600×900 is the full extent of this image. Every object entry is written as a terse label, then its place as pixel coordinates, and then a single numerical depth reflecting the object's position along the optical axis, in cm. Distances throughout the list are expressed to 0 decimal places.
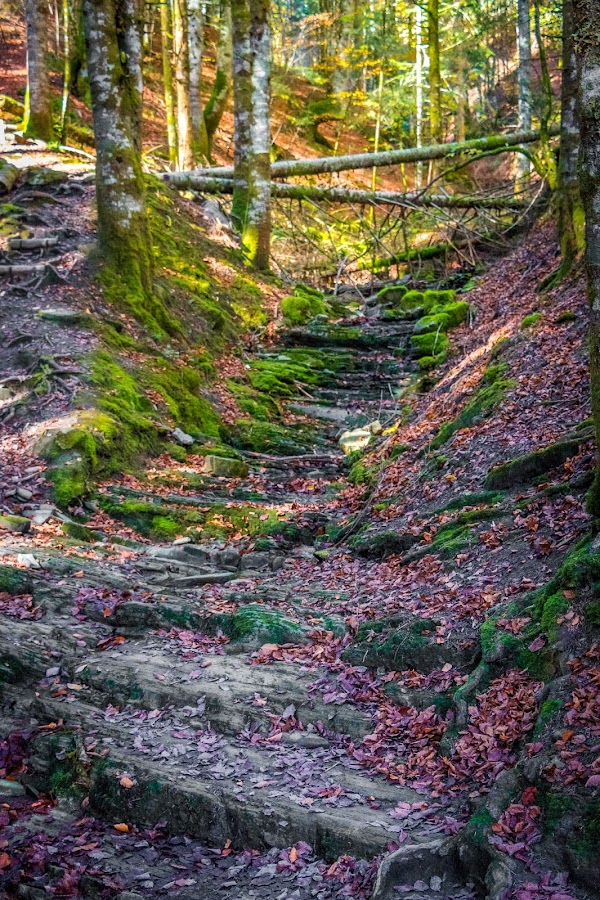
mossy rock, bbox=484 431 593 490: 642
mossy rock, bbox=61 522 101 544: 736
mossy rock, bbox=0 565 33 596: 586
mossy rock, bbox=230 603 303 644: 568
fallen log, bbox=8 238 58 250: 1267
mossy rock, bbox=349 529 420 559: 728
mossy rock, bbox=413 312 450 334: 1553
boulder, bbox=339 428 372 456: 1170
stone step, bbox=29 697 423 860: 394
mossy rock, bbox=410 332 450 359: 1481
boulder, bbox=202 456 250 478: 999
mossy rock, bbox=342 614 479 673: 494
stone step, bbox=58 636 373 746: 480
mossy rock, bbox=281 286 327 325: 1681
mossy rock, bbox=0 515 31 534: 707
